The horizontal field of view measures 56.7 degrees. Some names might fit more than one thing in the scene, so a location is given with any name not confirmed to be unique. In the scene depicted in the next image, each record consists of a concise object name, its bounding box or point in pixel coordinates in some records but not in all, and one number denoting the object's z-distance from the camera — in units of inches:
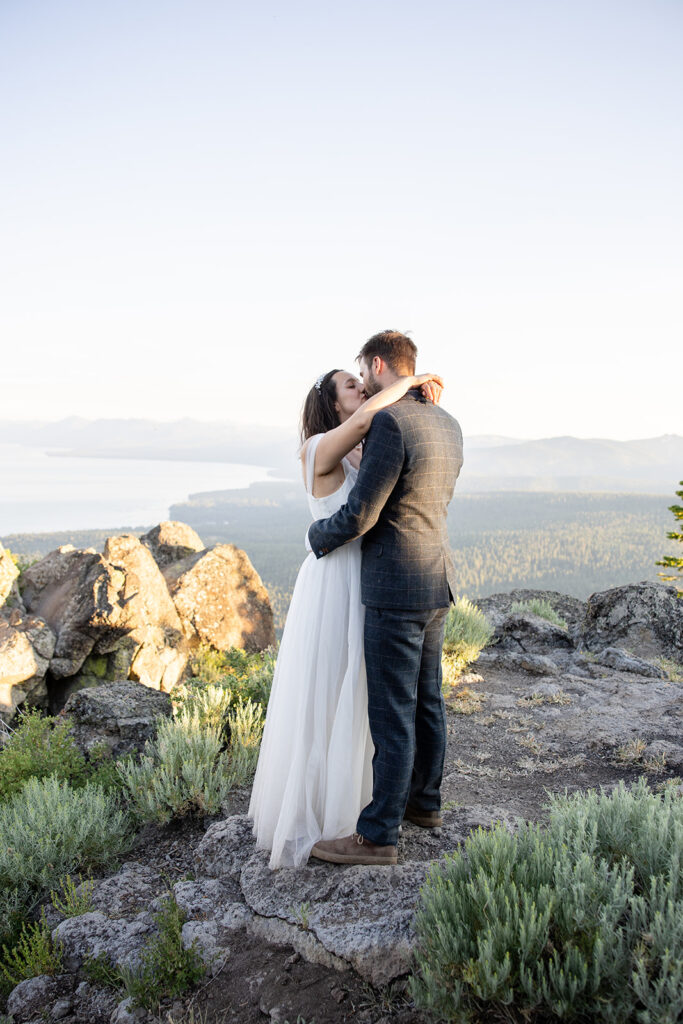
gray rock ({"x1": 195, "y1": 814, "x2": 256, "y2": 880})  132.6
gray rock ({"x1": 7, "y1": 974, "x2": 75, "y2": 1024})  105.3
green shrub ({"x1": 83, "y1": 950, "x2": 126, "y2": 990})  109.0
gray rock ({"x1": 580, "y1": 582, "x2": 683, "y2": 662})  356.5
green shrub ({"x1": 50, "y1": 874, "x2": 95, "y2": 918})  127.2
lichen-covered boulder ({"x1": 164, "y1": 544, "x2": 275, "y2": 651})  353.1
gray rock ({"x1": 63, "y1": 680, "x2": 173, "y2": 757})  199.5
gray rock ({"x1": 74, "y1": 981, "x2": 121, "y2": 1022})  103.2
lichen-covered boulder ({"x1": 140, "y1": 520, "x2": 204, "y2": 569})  421.1
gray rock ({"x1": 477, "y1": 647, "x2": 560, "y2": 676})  297.6
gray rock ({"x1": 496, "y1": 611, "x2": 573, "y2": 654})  350.9
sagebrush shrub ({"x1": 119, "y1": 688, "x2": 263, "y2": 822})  163.5
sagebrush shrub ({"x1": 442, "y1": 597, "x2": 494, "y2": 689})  275.8
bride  121.8
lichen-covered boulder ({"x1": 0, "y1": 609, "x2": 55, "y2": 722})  263.9
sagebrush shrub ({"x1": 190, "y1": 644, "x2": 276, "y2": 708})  220.5
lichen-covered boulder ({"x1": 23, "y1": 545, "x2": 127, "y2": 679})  291.0
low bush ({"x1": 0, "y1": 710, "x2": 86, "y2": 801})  177.3
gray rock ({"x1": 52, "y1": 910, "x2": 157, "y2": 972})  114.1
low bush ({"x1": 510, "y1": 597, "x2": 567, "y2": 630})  432.5
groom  112.1
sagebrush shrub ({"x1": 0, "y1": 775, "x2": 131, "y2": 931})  139.4
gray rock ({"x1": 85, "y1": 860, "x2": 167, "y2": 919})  130.3
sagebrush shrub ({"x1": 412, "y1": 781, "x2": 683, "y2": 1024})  70.6
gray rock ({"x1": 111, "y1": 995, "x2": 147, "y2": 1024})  98.0
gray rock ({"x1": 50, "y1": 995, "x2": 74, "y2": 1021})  103.6
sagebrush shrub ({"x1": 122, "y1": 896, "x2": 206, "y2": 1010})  100.3
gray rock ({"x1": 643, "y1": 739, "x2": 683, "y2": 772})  175.0
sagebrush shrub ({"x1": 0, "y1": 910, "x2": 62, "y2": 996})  112.7
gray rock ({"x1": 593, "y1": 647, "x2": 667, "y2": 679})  293.0
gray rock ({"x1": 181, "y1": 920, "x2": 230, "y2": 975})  105.9
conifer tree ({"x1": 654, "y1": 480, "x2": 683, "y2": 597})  270.4
